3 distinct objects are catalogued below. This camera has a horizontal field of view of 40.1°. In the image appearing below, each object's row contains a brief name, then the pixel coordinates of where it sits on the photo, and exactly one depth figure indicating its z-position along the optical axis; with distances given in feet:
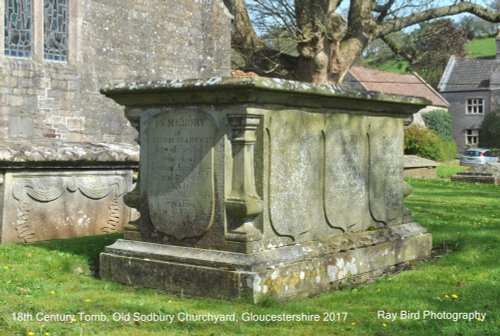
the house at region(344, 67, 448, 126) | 166.40
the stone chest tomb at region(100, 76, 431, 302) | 17.76
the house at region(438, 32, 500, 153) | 186.91
